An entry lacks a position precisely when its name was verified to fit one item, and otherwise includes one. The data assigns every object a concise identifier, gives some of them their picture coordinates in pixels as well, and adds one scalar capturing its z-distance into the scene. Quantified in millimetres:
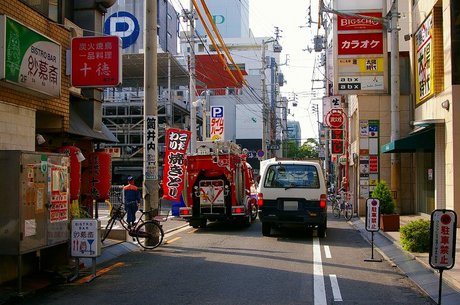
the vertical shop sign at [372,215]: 11753
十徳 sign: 11344
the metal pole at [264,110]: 43388
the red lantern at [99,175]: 13648
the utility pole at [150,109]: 14016
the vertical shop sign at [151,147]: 14117
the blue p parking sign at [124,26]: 38281
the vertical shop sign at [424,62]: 17359
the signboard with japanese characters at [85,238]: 9180
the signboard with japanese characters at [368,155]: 22516
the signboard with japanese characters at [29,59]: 8516
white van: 14672
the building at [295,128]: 131125
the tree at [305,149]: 86200
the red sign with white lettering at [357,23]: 19875
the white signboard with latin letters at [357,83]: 20250
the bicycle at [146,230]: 13040
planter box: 15789
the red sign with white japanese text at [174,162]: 18031
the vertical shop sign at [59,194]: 9047
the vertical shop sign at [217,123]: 31484
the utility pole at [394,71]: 17688
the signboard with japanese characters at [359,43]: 20109
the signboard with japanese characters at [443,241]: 6820
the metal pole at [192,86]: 24281
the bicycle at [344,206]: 22547
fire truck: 17531
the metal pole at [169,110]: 30906
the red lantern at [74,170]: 11086
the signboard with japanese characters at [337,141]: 30656
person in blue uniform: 16391
